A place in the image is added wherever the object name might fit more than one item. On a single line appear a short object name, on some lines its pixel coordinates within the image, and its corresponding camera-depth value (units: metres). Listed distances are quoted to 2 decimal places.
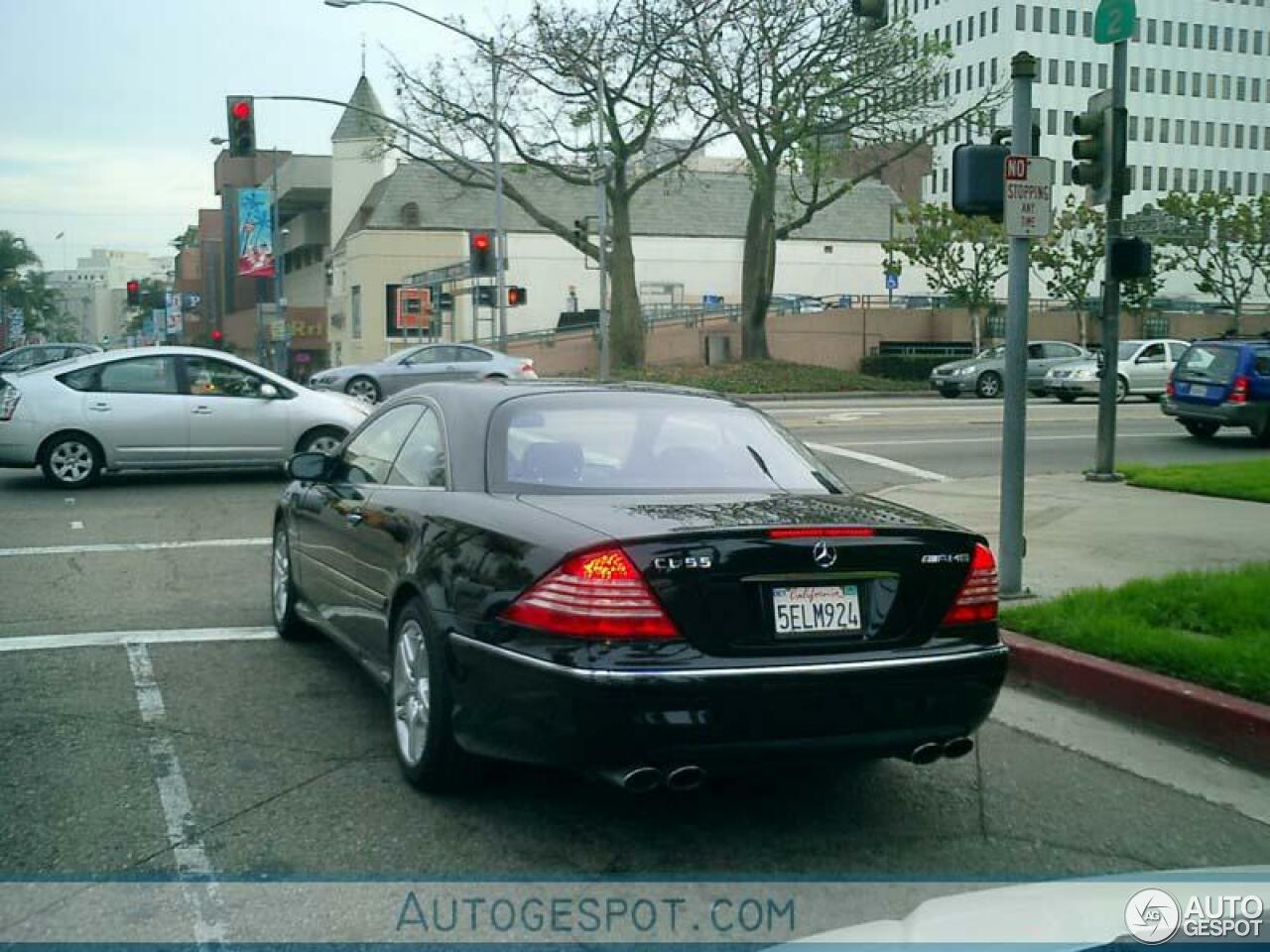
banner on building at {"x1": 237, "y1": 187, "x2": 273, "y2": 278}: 50.97
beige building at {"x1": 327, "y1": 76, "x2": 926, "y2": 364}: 59.97
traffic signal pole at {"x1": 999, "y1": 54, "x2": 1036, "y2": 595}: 8.44
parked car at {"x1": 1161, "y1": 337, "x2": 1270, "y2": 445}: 20.52
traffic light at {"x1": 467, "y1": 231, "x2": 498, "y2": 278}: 33.00
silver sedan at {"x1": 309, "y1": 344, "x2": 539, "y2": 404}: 29.31
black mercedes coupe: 4.39
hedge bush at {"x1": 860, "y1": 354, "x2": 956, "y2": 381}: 47.12
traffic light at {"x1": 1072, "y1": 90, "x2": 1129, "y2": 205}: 10.26
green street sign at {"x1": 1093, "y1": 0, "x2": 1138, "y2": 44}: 12.01
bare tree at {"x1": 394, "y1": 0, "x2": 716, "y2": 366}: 33.47
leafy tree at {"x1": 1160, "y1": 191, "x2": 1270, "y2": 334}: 58.72
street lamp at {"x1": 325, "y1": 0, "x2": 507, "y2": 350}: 30.48
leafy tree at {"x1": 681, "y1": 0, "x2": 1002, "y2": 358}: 33.31
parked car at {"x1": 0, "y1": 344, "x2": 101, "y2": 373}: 35.22
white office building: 91.19
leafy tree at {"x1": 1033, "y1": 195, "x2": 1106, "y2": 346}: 53.12
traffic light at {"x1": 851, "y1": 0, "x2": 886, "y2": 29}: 15.24
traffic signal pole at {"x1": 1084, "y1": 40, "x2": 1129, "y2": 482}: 13.59
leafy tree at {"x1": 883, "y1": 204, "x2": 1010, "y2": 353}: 49.03
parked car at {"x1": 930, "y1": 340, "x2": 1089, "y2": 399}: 36.66
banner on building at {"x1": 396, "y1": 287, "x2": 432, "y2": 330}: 46.88
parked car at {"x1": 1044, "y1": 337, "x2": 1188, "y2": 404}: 32.75
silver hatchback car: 14.91
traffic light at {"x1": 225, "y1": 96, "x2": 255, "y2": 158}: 25.72
